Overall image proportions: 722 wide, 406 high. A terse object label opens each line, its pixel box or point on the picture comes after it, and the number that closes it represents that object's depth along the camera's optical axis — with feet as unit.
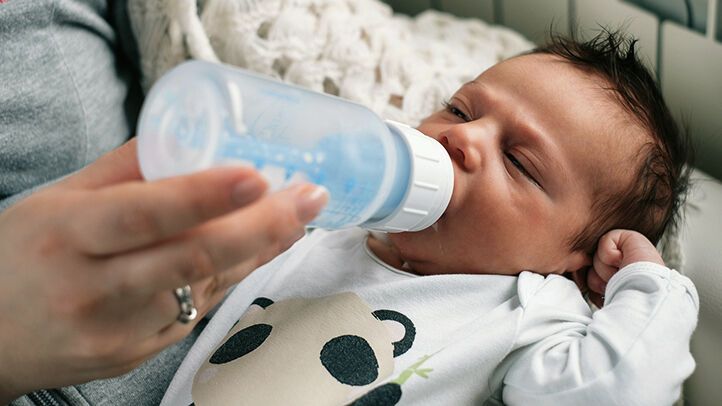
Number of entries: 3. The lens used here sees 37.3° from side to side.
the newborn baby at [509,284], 1.39
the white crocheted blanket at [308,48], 1.80
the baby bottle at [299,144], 1.02
